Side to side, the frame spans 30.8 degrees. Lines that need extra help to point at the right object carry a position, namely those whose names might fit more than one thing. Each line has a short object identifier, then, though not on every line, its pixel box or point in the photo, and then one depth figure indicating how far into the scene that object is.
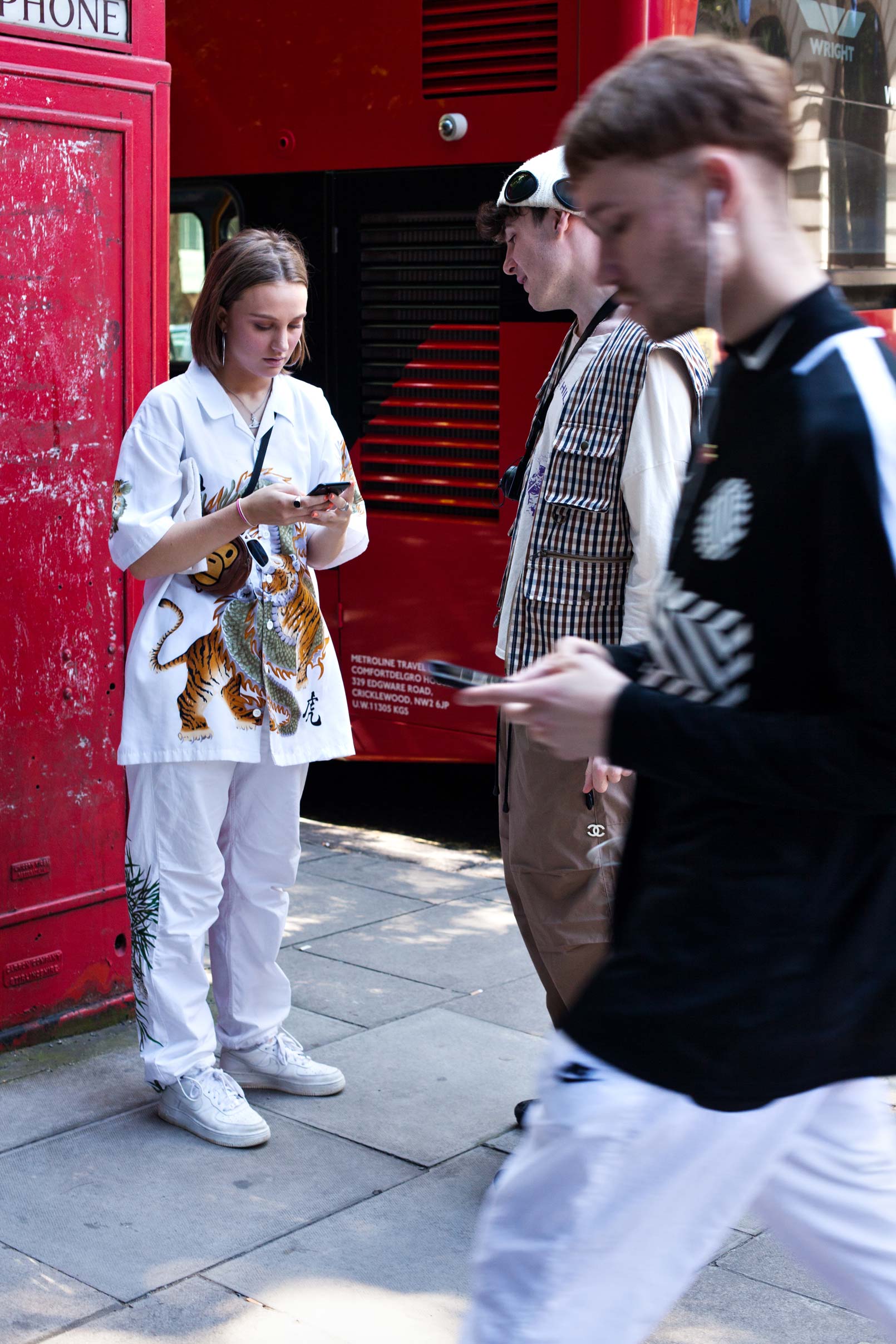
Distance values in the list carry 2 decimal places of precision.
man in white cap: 3.09
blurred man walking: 1.64
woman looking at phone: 3.47
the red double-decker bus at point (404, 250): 5.96
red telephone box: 3.86
